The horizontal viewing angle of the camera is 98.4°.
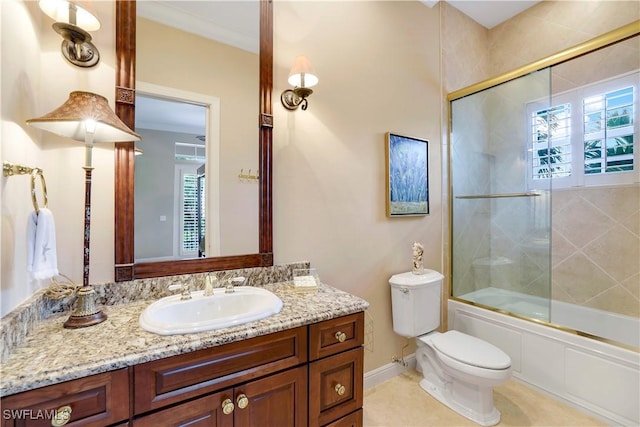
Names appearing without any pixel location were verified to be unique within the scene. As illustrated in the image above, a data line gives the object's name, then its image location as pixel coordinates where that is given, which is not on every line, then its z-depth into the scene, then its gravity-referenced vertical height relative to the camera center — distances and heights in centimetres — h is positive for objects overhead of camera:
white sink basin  96 -39
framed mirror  124 +8
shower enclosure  210 +19
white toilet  164 -88
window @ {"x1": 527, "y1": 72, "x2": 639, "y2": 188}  210 +65
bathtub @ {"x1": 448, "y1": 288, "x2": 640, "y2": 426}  162 -92
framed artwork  209 +31
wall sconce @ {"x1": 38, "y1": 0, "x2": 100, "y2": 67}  107 +73
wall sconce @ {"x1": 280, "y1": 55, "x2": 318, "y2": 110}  153 +77
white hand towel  91 -10
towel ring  92 +10
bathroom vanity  74 -50
